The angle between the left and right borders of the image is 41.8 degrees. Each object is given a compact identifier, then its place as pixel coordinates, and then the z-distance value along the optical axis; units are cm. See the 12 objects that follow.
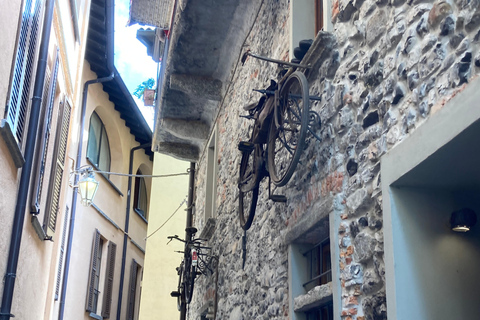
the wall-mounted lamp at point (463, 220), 297
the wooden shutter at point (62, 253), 1078
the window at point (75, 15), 845
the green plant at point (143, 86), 1970
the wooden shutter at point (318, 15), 500
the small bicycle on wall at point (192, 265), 821
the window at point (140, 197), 1747
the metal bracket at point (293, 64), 438
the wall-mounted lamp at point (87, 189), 925
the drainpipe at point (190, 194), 1109
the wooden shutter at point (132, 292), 1590
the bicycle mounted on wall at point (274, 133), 410
